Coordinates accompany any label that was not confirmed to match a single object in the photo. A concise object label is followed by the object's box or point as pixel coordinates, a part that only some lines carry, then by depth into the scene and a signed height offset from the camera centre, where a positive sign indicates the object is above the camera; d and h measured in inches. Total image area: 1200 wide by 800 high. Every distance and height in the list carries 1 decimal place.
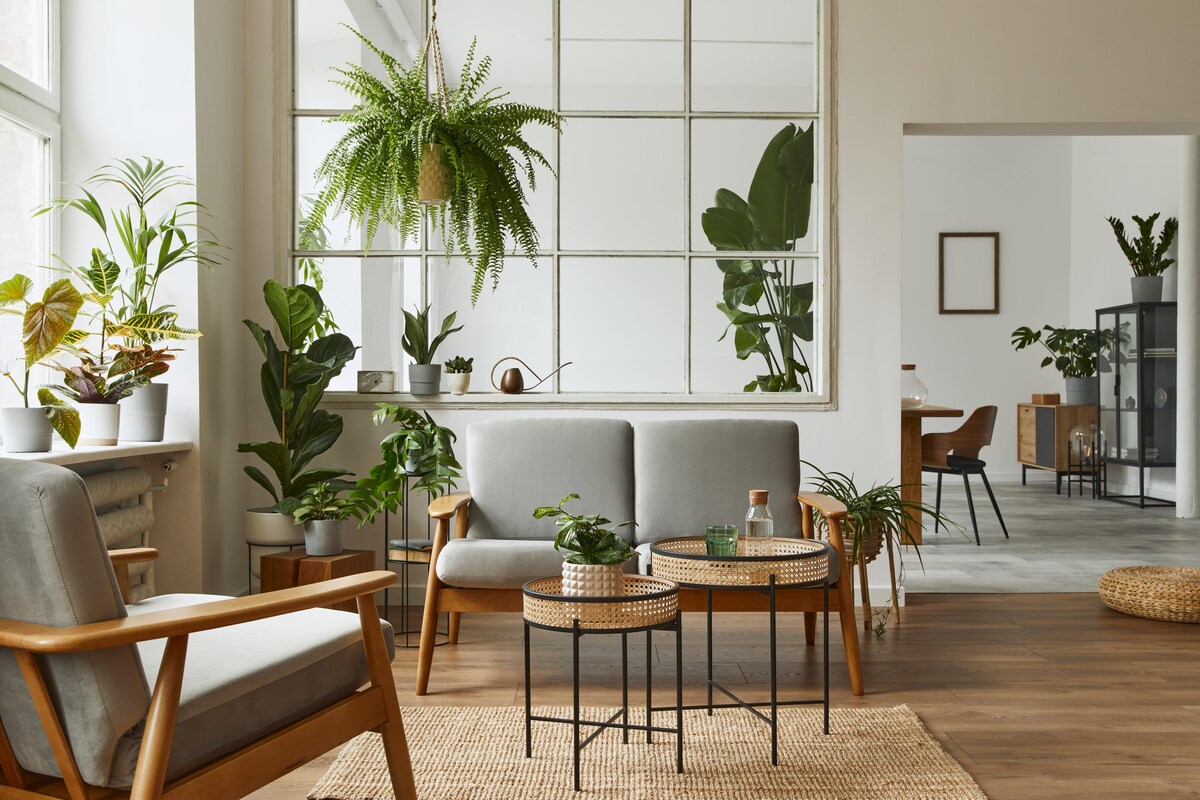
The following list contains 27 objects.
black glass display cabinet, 311.3 +1.5
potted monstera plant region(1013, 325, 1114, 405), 363.6 +11.3
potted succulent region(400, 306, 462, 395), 174.1 +6.9
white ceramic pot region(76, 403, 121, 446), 129.6 -4.4
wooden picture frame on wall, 398.9 +50.5
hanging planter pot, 137.4 +29.0
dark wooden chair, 253.9 -14.0
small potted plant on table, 98.0 -16.4
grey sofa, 143.0 -11.8
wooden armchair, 60.0 -19.0
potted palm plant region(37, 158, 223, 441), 137.3 +20.3
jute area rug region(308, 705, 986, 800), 93.1 -36.7
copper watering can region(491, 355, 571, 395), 175.9 +1.6
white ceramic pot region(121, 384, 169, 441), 139.6 -3.2
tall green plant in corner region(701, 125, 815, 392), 179.6 +22.9
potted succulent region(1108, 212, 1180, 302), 323.9 +43.3
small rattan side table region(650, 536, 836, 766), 102.5 -18.6
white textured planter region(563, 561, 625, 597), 98.0 -18.5
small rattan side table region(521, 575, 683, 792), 93.9 -21.1
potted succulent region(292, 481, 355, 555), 149.3 -19.1
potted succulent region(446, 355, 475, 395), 176.7 +2.9
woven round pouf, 161.2 -32.7
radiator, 128.3 -16.1
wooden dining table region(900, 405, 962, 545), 227.1 -12.2
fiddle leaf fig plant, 157.6 +0.2
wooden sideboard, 360.8 -14.8
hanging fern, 138.6 +32.6
